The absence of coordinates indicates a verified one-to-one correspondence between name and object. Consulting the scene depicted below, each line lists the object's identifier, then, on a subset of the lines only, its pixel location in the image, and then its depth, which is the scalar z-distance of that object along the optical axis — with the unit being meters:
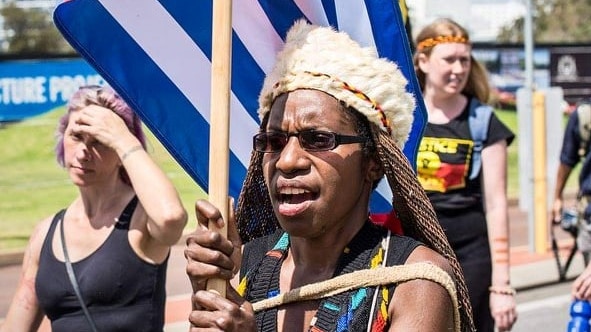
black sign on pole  19.95
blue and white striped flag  3.12
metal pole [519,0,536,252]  13.19
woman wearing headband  5.46
